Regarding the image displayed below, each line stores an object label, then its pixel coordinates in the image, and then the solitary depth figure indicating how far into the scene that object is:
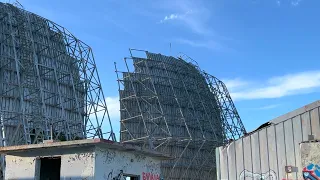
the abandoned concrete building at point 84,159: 12.91
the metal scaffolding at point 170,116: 38.94
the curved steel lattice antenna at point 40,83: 28.22
